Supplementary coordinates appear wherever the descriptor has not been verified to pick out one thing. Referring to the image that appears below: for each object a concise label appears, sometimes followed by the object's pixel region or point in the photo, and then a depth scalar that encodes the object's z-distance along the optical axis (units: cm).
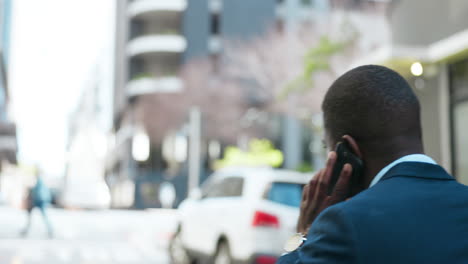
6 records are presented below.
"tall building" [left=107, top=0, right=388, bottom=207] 4784
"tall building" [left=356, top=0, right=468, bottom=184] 1111
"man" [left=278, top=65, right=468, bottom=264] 161
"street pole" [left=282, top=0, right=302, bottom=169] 4809
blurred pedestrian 1817
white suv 861
